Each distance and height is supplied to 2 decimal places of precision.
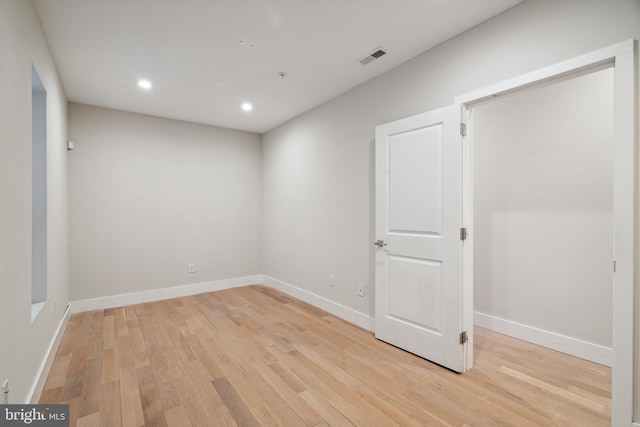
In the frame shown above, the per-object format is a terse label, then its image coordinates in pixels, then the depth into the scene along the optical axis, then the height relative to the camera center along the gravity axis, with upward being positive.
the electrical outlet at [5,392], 1.35 -0.83
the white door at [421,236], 2.31 -0.20
